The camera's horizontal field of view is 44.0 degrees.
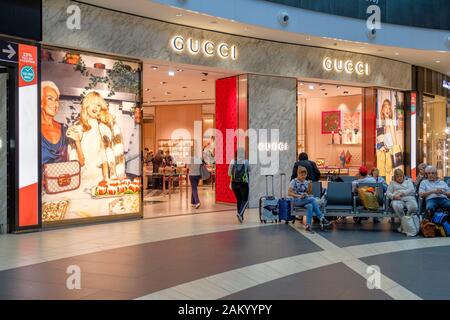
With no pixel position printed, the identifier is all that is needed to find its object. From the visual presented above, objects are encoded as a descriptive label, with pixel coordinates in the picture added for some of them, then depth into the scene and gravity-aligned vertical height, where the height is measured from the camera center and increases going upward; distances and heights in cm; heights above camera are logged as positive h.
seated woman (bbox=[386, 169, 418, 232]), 1016 -70
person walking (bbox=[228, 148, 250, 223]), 1157 -48
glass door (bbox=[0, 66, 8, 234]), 986 +15
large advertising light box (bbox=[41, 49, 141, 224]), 1055 +44
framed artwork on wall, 2192 +145
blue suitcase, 1124 -105
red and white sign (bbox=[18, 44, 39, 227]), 995 +39
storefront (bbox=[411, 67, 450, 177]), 1964 +152
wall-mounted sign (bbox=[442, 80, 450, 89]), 2160 +288
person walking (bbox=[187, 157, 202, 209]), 1490 -45
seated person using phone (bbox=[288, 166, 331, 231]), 1036 -72
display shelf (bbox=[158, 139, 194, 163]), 2562 +43
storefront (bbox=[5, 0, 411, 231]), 1068 +153
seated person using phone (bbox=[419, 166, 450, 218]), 995 -62
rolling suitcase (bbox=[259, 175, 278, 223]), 1154 -107
